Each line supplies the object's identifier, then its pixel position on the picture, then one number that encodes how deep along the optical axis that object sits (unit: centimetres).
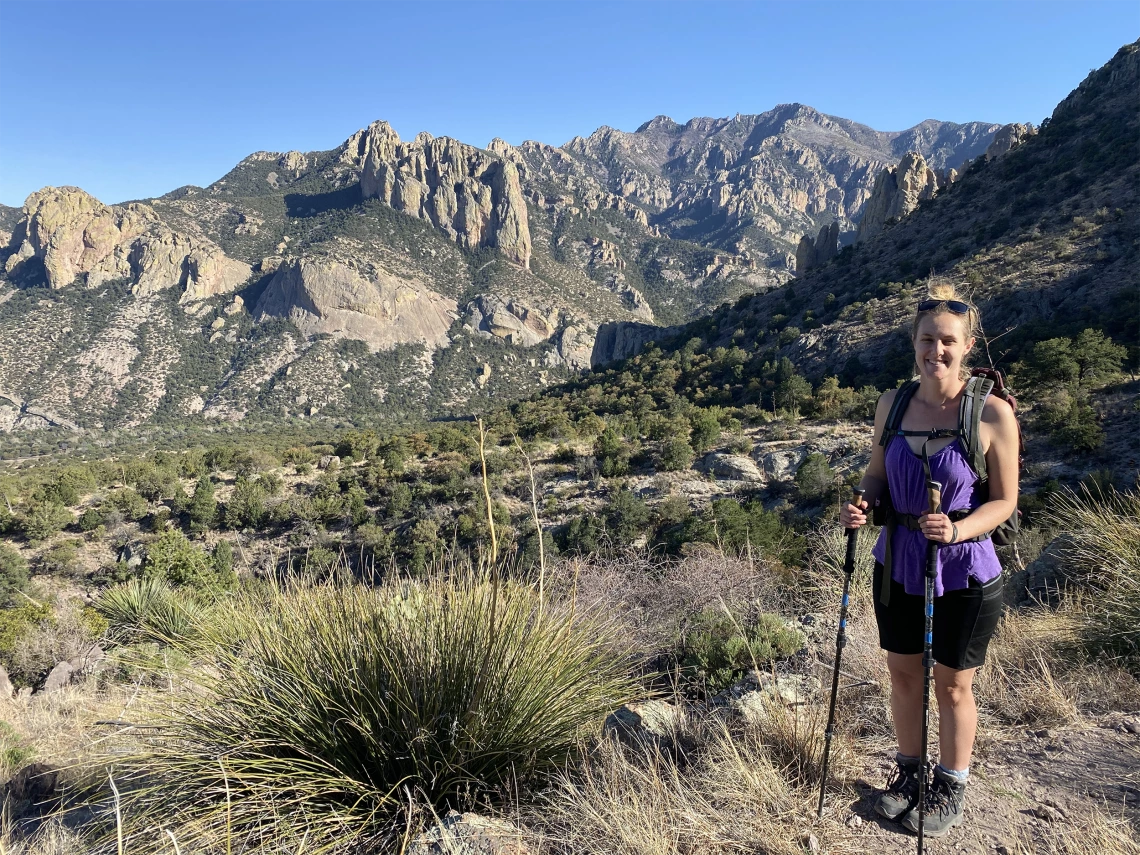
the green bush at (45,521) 1784
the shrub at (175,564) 963
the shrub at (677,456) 1778
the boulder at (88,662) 540
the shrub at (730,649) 304
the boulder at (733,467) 1673
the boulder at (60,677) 541
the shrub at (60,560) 1648
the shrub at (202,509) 1831
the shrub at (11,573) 1388
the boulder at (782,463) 1628
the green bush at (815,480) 1412
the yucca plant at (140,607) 579
